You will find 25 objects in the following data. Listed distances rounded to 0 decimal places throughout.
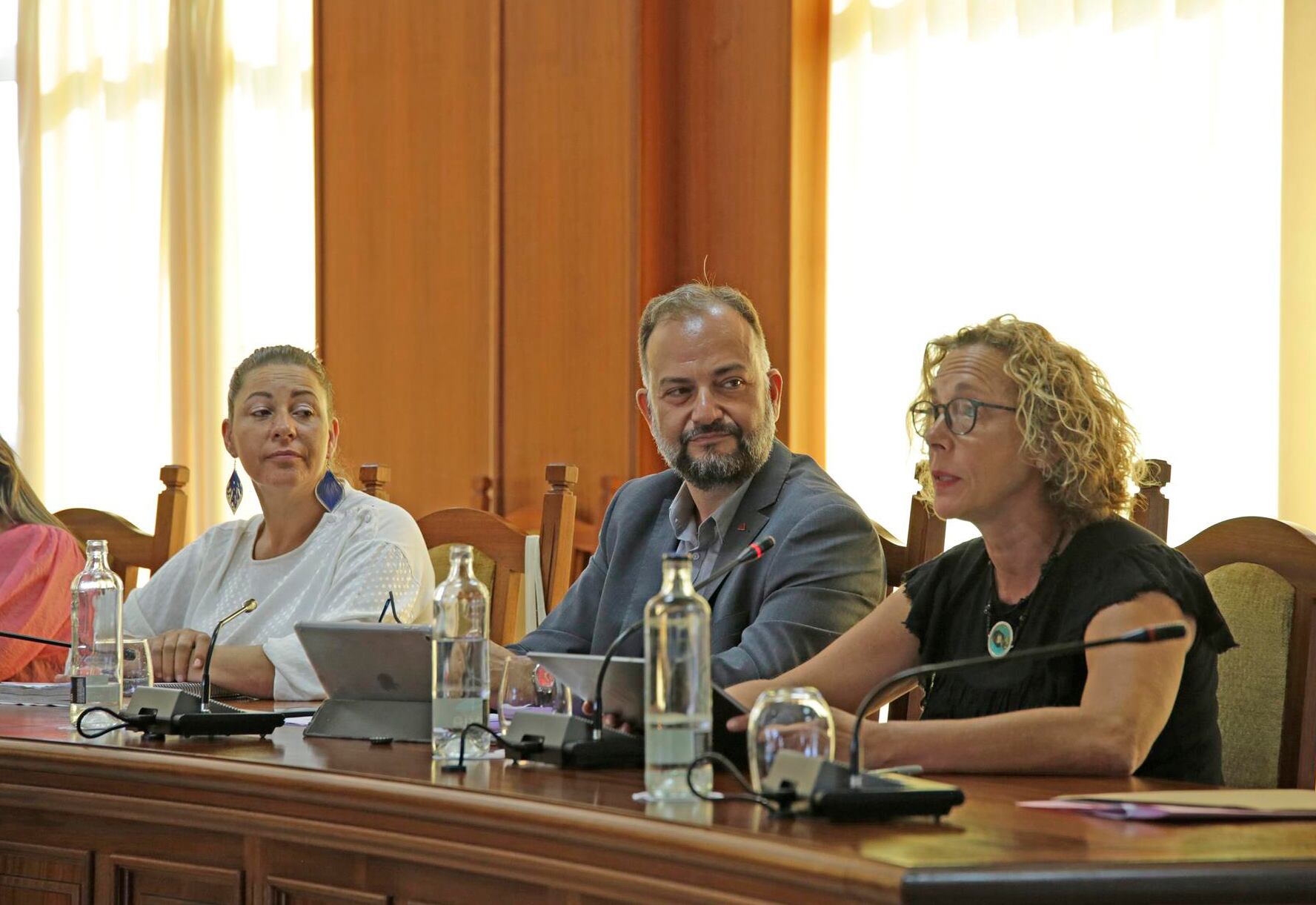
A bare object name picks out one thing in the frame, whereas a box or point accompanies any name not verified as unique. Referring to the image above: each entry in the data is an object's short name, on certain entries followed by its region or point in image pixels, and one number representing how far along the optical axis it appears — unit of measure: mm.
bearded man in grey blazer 4808
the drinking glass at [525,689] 4383
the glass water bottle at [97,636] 4674
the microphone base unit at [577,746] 4041
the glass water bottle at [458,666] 4172
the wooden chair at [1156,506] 4808
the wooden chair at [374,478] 6523
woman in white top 5321
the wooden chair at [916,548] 4945
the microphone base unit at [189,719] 4414
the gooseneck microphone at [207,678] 4582
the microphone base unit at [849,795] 3686
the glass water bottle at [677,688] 3824
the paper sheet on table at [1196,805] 3710
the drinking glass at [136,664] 4788
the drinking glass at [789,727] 3800
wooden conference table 3517
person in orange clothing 5523
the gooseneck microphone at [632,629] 3989
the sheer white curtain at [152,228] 8839
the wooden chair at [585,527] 7165
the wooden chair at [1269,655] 4382
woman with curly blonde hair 4120
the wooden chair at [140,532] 6555
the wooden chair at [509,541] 5544
